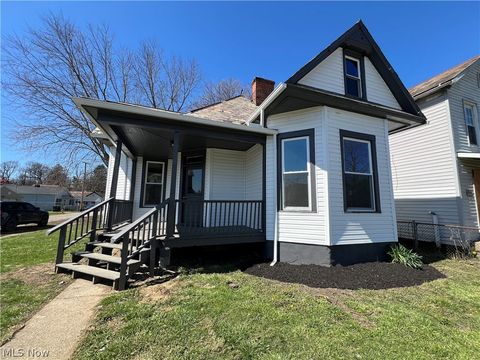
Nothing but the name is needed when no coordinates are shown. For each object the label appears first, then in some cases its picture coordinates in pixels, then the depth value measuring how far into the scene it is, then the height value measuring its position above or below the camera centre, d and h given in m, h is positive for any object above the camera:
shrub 5.88 -1.16
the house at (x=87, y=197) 55.38 +2.17
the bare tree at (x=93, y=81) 17.69 +10.40
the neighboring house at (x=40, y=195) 46.58 +1.89
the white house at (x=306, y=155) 5.84 +1.48
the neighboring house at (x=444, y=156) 9.00 +2.17
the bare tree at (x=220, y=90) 24.97 +12.14
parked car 14.29 -0.61
